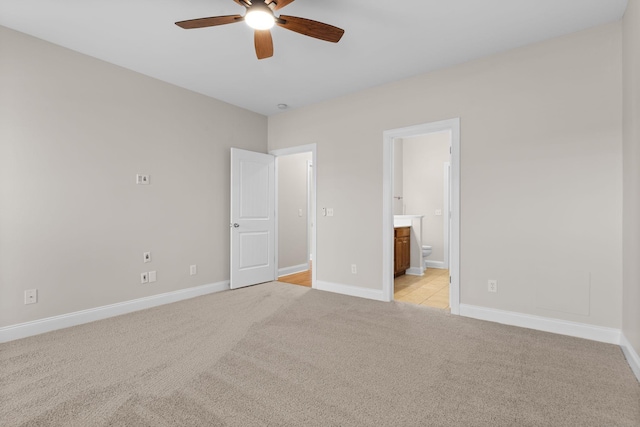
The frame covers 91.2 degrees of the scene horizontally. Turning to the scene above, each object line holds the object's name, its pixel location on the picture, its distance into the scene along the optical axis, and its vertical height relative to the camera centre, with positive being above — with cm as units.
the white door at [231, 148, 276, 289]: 458 -10
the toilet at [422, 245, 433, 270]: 583 -77
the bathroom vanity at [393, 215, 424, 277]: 536 -60
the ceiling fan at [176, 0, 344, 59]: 208 +132
